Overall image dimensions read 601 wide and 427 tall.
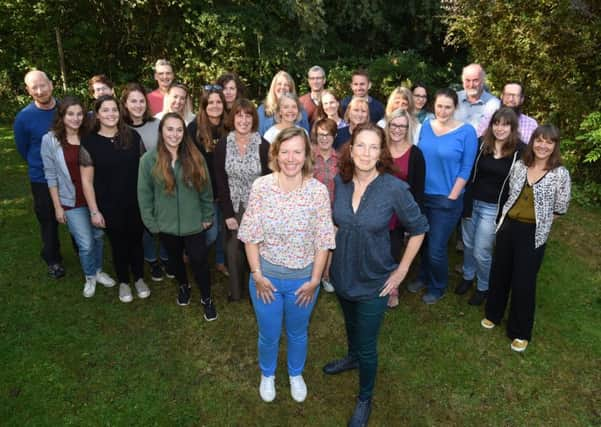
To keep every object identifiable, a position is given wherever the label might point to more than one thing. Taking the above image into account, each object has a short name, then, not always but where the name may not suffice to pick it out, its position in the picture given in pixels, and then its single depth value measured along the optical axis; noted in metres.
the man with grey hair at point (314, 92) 6.48
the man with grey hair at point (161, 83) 6.11
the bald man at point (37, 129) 4.91
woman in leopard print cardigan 3.94
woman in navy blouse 3.01
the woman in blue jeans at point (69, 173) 4.53
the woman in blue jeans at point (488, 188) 4.39
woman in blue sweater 4.50
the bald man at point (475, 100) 5.54
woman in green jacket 4.09
